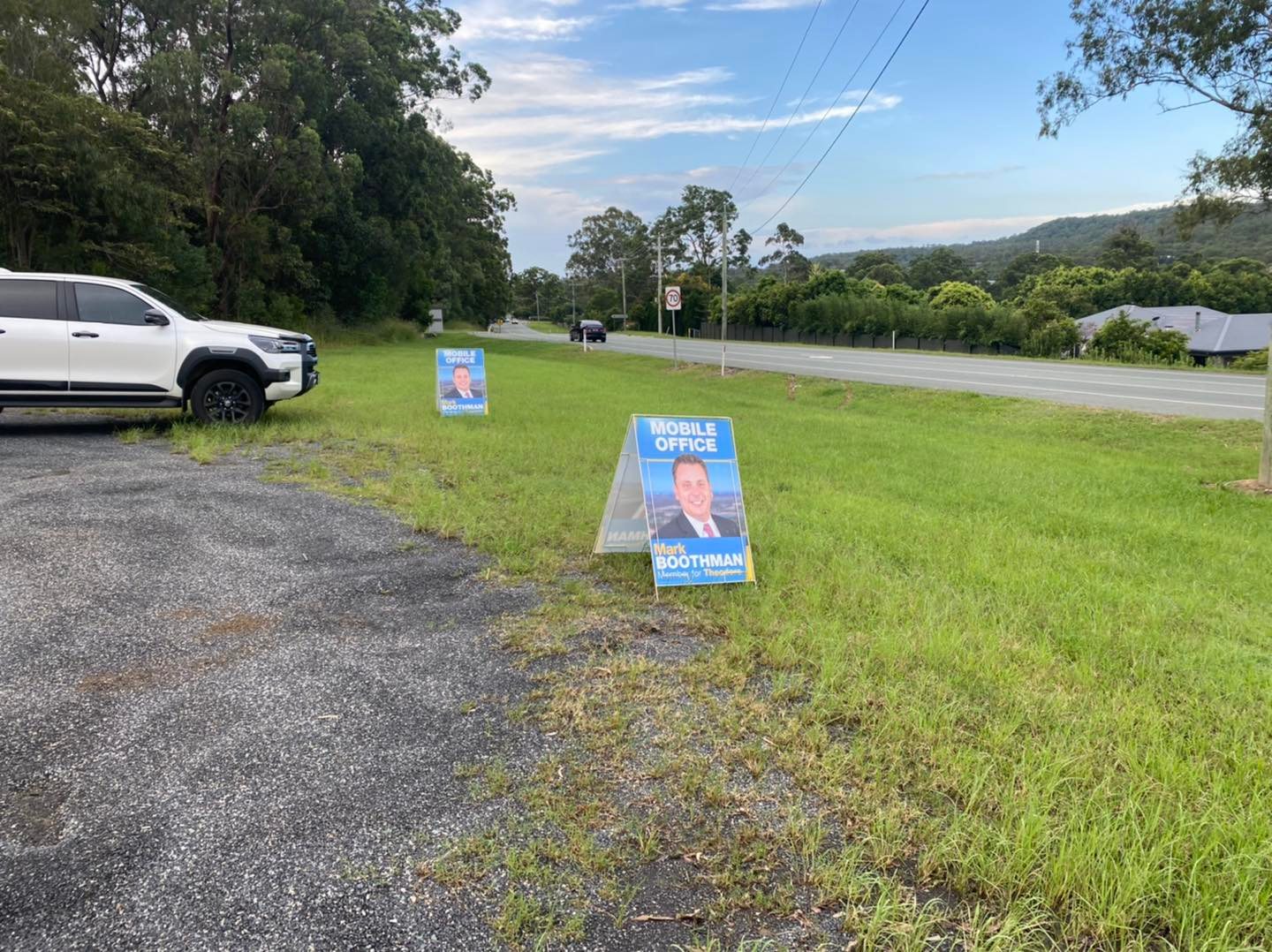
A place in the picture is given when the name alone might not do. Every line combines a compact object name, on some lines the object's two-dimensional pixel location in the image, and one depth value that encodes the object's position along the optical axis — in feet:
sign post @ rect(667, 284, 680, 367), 81.05
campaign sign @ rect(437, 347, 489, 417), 40.09
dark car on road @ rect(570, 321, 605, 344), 161.12
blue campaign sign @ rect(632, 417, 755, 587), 15.11
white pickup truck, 28.68
